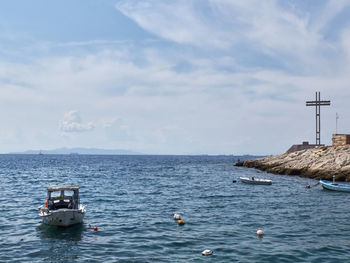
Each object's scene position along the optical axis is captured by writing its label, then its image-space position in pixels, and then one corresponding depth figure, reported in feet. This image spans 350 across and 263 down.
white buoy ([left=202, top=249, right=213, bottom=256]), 64.59
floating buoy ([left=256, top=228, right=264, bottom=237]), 78.24
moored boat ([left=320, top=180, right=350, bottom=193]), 156.35
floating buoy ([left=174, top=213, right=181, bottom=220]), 95.14
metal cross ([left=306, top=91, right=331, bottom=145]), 308.40
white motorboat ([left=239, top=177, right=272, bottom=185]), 192.13
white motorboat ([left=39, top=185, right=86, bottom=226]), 85.15
